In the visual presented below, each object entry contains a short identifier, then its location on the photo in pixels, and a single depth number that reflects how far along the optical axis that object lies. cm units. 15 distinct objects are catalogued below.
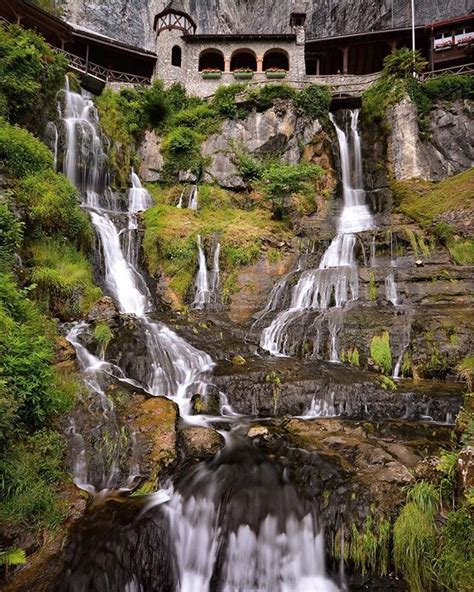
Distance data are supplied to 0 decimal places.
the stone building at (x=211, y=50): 2486
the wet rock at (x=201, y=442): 571
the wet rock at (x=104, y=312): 912
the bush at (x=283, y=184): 1700
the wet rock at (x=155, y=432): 528
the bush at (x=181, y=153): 2055
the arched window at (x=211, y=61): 2812
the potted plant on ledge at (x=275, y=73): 2424
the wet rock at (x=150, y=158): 2070
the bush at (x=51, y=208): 1012
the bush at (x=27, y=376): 466
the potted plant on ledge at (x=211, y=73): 2469
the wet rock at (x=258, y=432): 632
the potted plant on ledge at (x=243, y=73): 2444
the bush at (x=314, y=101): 2233
